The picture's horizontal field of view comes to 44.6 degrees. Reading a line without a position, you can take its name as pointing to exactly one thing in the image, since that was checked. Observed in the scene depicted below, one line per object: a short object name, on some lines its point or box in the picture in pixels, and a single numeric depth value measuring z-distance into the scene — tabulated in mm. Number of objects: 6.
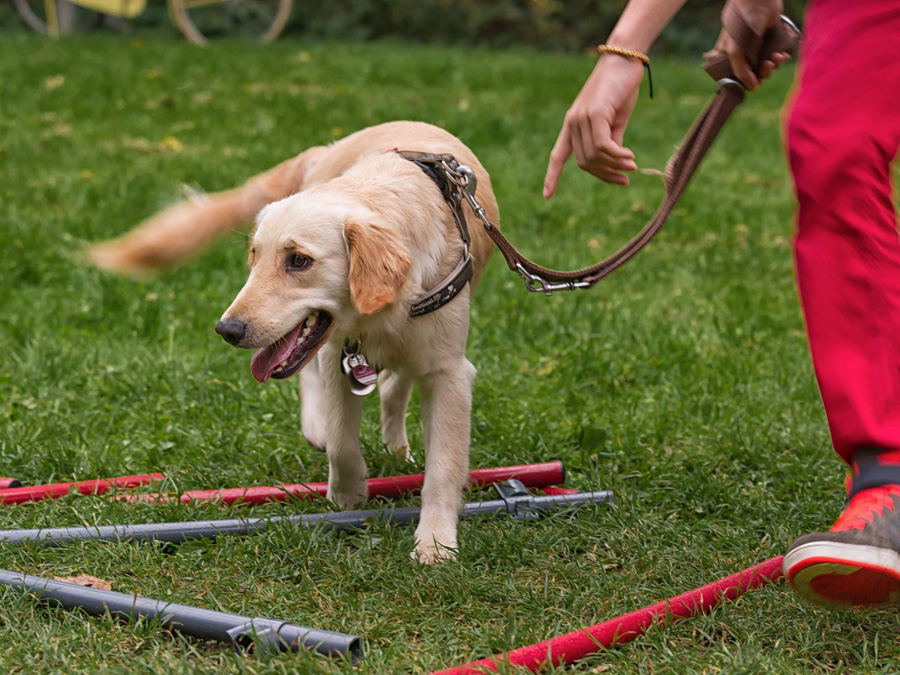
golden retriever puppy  2756
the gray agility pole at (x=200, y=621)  2262
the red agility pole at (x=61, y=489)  3205
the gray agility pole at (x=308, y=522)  2891
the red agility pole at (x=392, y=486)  3227
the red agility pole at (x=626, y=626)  2264
